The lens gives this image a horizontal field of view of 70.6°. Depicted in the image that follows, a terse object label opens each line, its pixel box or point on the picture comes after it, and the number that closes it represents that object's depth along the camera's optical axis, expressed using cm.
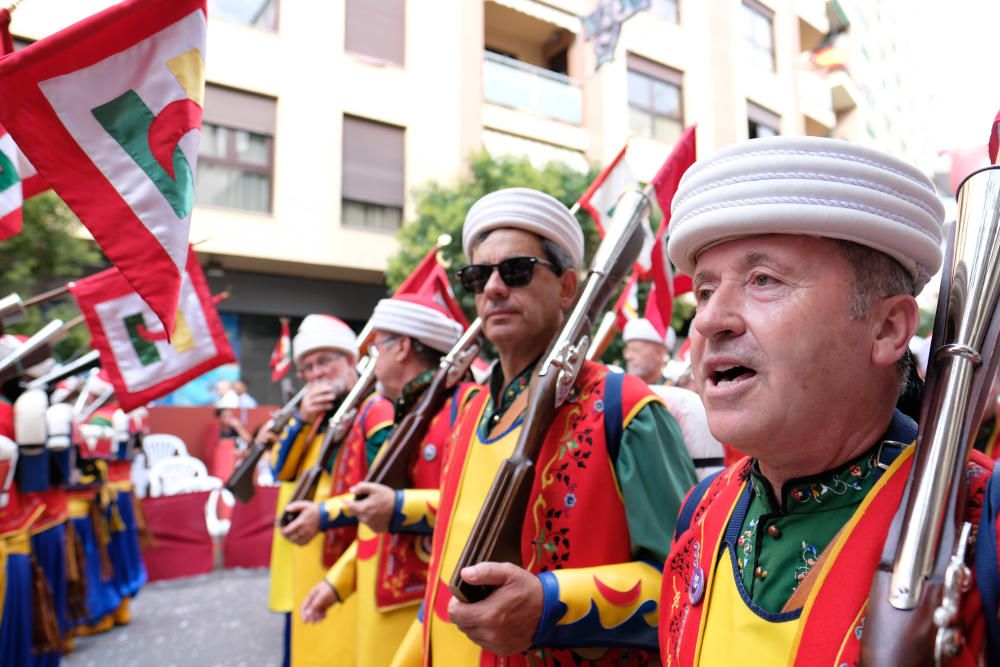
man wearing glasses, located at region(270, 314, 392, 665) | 359
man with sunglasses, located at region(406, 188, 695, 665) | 158
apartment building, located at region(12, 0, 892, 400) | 1149
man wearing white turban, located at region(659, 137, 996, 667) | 105
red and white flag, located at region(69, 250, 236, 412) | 352
